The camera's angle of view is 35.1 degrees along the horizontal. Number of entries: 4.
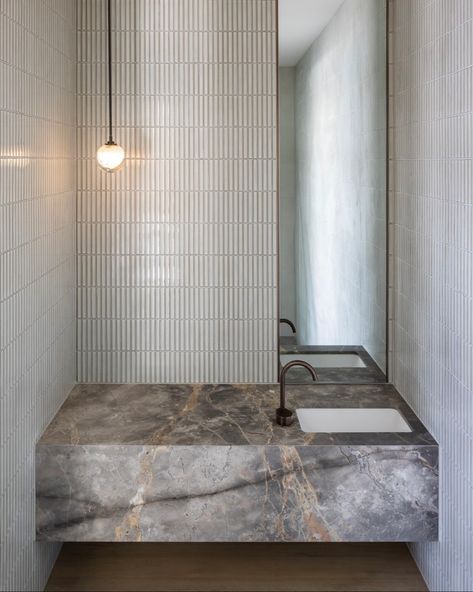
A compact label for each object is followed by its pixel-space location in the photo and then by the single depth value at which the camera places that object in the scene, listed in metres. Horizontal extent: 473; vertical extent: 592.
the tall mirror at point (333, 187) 3.04
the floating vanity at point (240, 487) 2.52
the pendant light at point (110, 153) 2.91
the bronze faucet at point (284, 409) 2.71
